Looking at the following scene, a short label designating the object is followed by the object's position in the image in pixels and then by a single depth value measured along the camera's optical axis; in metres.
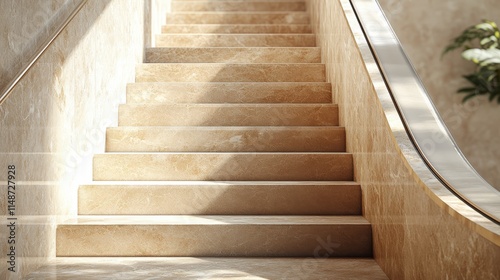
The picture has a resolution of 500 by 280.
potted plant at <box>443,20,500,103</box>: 7.31
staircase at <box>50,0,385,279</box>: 3.43
